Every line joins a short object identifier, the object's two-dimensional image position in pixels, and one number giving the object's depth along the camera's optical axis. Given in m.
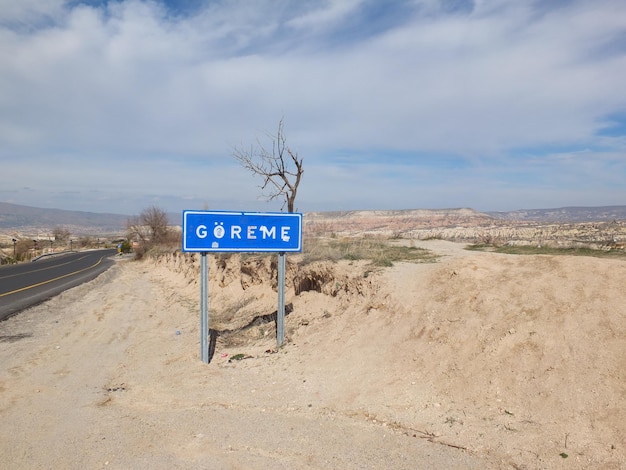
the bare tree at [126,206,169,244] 44.51
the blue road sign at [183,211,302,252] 7.88
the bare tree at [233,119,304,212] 15.29
